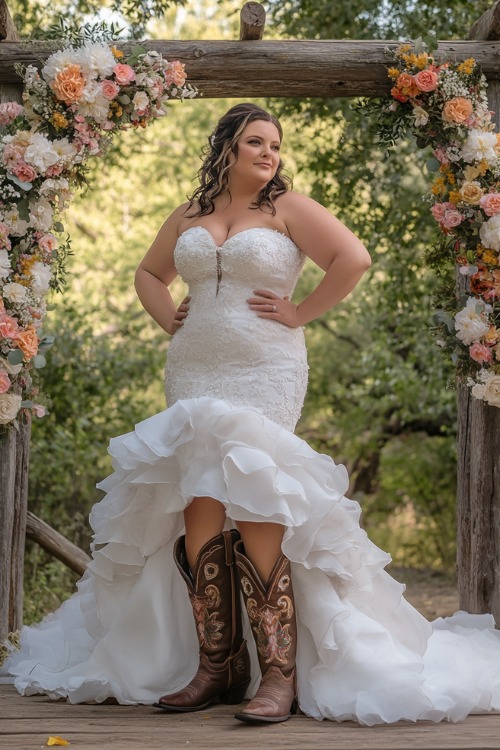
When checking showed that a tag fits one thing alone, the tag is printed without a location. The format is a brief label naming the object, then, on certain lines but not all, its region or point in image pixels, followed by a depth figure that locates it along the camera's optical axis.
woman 3.39
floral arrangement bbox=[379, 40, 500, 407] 4.15
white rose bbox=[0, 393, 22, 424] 4.09
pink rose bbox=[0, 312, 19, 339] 3.99
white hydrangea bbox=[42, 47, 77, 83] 4.08
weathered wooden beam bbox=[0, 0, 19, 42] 4.34
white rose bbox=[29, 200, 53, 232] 4.18
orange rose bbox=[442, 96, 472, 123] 4.20
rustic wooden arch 4.37
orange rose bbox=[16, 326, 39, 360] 4.05
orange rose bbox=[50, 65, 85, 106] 4.06
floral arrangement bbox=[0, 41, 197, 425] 4.08
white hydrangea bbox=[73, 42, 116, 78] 4.10
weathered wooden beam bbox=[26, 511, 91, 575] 5.64
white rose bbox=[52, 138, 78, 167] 4.13
